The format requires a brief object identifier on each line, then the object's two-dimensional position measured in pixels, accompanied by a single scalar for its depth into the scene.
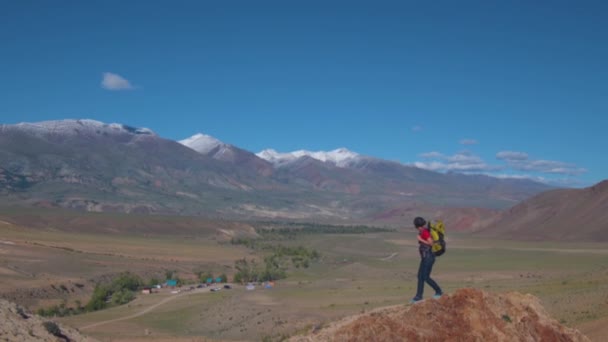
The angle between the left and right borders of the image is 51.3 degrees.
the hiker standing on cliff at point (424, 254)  14.80
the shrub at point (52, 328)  18.52
